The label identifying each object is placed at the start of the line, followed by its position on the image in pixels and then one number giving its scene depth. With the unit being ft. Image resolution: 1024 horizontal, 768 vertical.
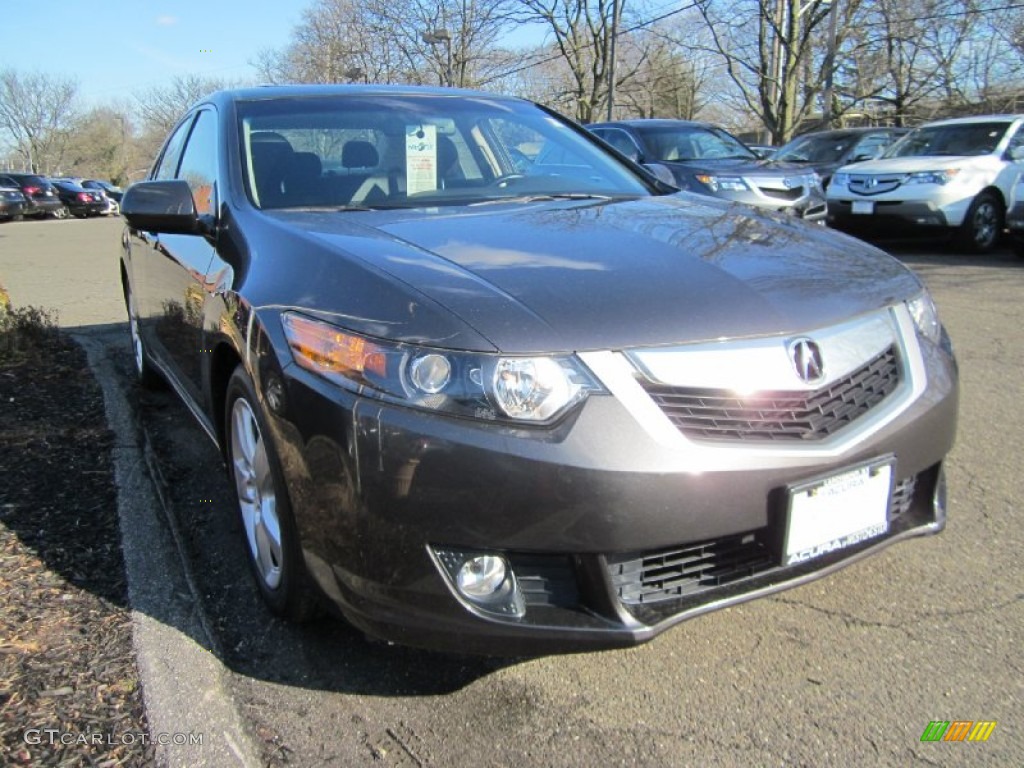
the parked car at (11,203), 89.61
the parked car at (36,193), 96.56
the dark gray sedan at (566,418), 5.97
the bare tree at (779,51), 73.20
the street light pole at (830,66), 77.24
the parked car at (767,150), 48.07
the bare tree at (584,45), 104.42
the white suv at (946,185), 32.65
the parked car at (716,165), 30.86
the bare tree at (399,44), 97.86
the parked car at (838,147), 45.65
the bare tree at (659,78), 124.88
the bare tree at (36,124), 236.84
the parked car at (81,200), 108.37
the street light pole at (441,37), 75.51
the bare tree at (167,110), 179.52
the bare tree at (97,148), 253.85
